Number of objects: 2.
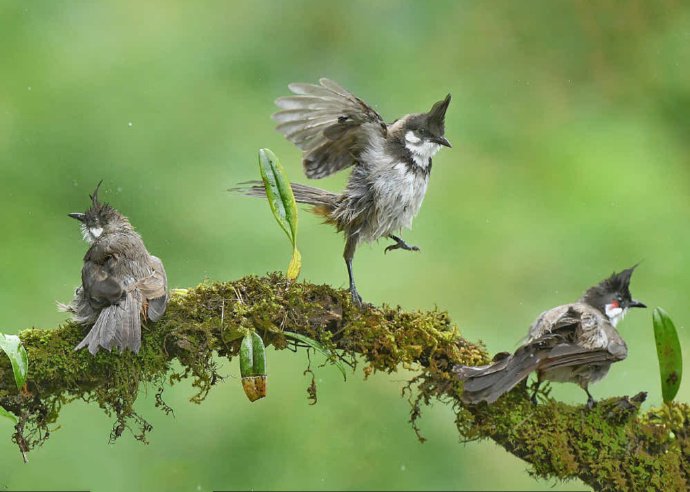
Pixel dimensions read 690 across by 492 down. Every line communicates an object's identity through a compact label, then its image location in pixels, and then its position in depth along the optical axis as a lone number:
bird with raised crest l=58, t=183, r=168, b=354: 6.41
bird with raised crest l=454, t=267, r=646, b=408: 6.37
